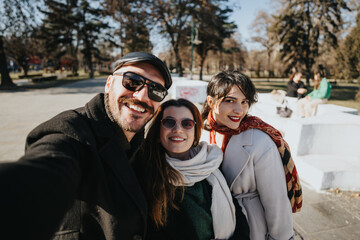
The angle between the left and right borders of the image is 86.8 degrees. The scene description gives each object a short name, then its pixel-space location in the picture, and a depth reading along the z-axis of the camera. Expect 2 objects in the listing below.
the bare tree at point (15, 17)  15.59
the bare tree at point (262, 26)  33.59
